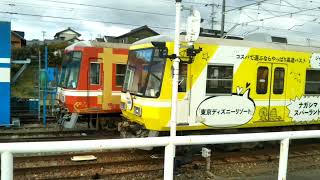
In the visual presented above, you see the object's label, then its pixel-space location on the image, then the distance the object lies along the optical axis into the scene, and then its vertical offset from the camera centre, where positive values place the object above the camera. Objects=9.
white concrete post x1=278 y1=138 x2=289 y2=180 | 5.32 -1.09
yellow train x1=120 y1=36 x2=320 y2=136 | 9.25 -0.18
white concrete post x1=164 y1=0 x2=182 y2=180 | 6.71 +0.14
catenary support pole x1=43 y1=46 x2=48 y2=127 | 15.51 -0.89
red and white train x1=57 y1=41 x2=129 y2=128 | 13.16 -0.15
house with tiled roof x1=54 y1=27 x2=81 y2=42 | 76.06 +7.98
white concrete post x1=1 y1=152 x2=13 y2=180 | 3.77 -0.88
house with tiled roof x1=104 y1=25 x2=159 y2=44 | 56.19 +6.37
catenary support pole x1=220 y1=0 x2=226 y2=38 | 24.25 +4.02
